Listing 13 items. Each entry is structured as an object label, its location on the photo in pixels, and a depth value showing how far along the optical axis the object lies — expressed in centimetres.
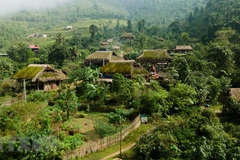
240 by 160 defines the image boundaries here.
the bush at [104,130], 1825
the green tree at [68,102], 2212
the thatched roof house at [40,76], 3105
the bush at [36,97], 2486
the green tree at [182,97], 2327
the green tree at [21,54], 5519
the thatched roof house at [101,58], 3970
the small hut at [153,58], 3950
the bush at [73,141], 1497
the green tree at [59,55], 4703
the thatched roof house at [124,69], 3153
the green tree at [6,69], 3944
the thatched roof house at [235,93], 2336
